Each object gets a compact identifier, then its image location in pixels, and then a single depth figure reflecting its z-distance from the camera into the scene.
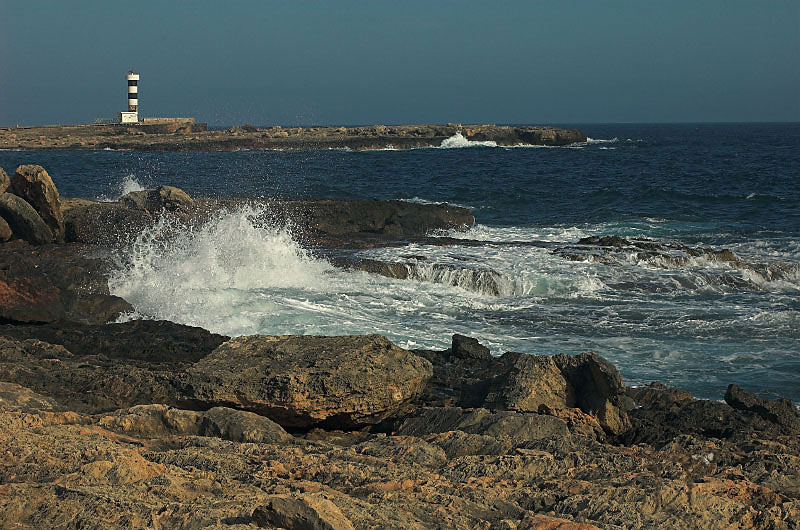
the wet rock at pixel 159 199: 34.94
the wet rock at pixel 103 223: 28.23
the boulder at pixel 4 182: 31.97
